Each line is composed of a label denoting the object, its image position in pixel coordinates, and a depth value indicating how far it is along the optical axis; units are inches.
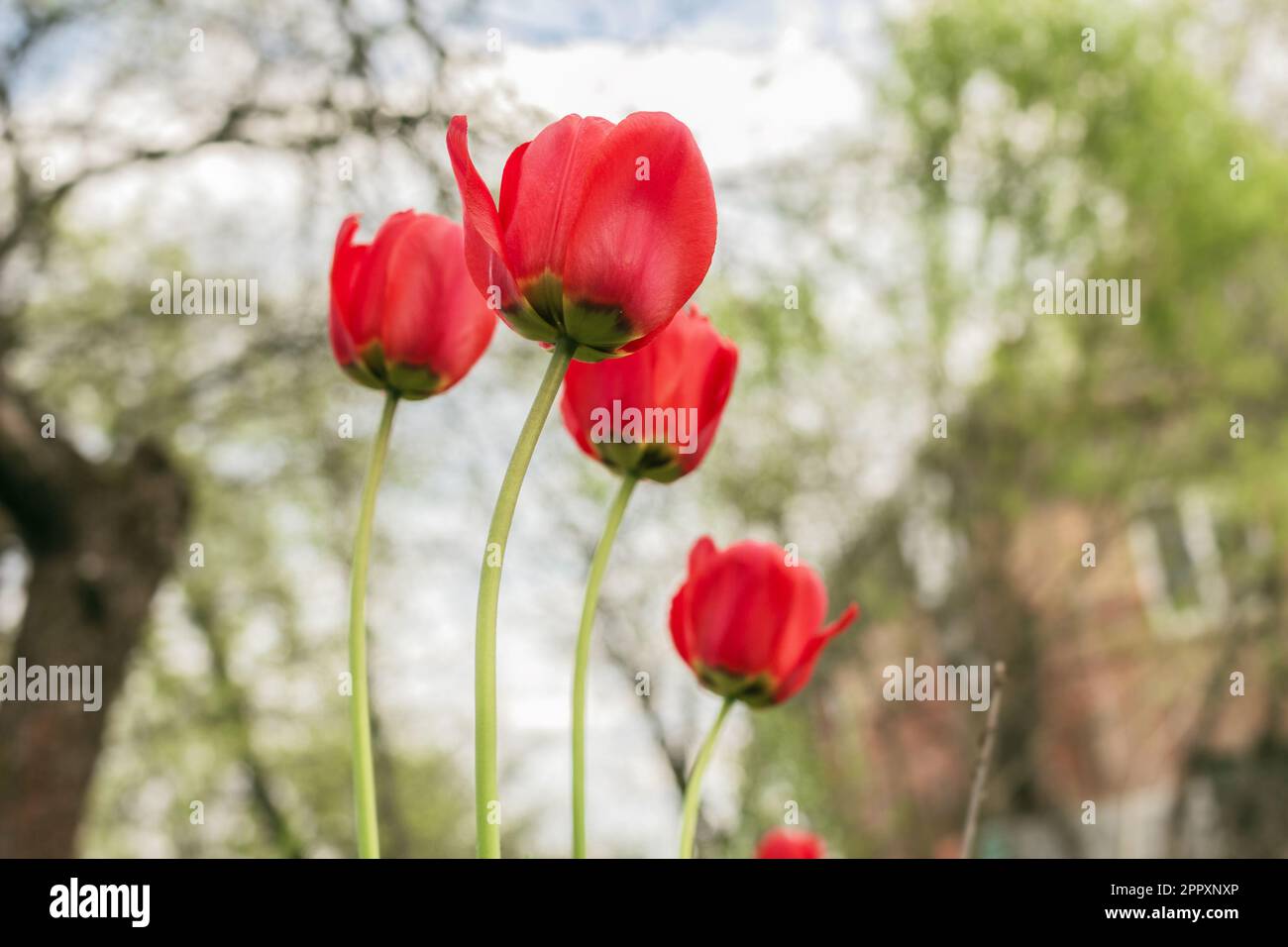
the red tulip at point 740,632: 26.4
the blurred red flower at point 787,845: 34.1
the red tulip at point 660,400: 23.5
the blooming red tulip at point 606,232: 18.1
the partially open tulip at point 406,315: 22.3
